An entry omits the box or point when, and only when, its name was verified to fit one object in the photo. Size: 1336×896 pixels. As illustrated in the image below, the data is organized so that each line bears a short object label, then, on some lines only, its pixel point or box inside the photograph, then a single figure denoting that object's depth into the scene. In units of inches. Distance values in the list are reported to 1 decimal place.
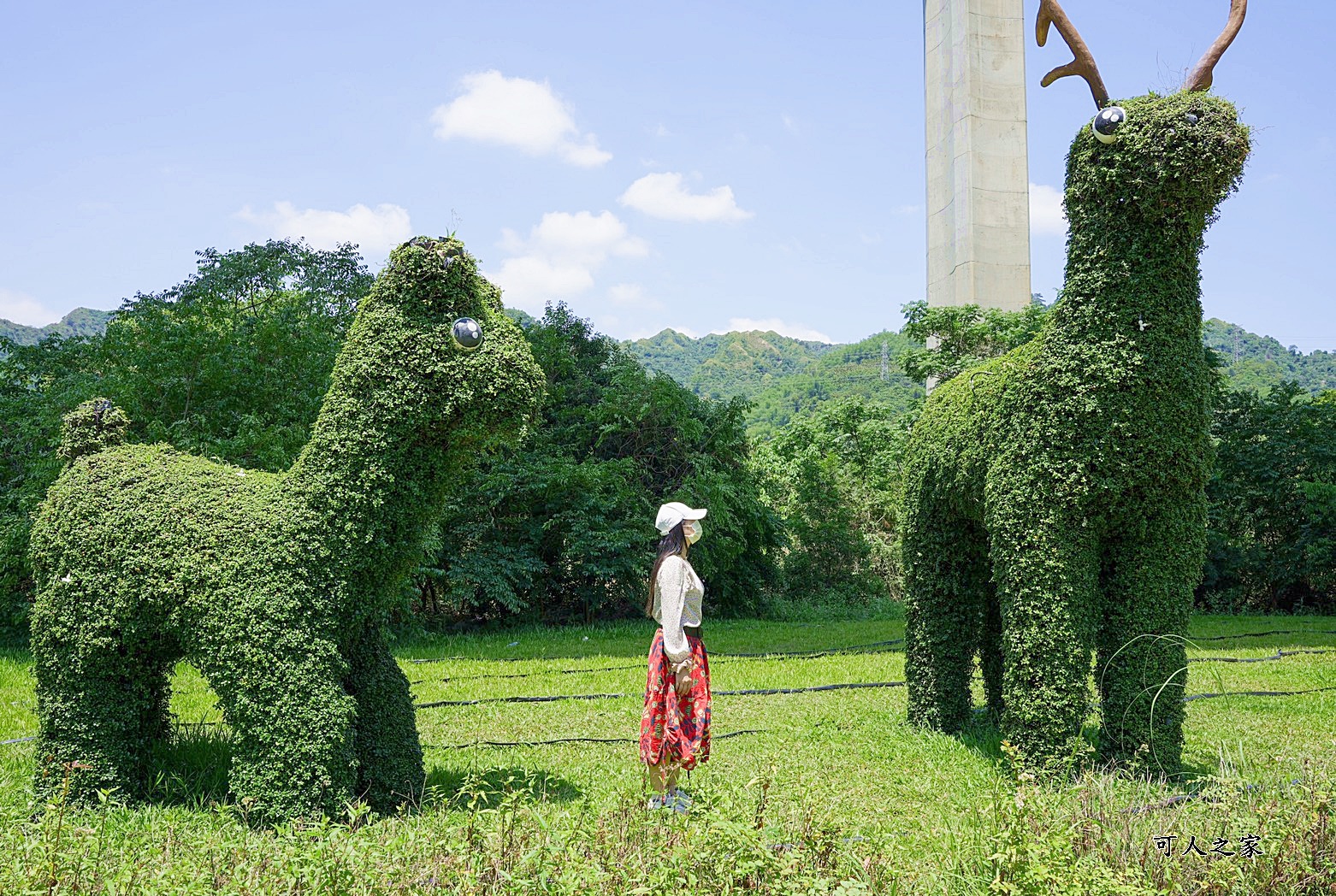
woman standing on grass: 210.2
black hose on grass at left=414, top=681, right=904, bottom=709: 348.2
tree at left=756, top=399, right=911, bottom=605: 751.1
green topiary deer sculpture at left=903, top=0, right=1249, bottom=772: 212.4
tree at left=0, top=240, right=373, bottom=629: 454.9
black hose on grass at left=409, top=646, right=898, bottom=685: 419.2
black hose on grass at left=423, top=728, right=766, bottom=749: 279.3
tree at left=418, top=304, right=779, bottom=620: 592.7
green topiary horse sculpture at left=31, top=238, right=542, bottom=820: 188.9
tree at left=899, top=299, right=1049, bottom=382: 653.3
